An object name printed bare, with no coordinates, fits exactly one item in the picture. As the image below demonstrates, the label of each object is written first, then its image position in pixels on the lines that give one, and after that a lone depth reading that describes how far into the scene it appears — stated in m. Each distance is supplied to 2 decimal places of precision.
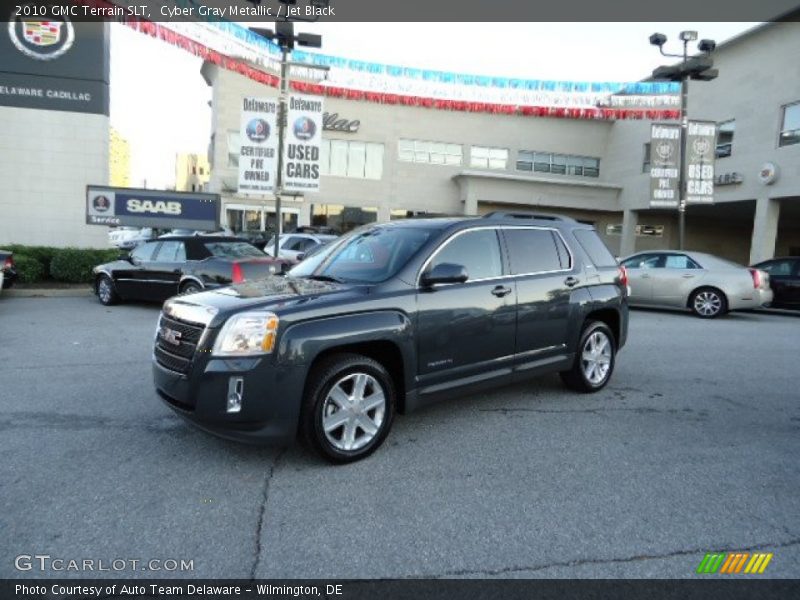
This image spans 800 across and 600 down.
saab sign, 13.51
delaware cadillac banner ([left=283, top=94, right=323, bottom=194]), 12.34
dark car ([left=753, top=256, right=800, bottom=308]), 13.02
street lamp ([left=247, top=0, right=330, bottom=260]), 11.81
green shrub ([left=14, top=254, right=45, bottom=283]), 12.21
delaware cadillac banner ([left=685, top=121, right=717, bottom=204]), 17.38
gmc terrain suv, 3.53
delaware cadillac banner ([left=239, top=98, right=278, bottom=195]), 12.35
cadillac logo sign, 13.23
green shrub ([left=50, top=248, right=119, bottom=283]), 12.84
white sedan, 15.32
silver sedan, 11.67
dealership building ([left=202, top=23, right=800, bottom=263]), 31.34
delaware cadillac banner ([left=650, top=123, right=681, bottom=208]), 17.56
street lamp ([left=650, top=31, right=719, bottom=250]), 16.73
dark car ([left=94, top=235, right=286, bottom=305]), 9.48
